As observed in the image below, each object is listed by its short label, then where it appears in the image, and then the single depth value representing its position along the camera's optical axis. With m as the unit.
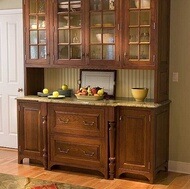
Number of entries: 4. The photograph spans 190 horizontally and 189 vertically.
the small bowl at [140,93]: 4.76
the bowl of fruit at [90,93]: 4.95
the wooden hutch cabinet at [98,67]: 4.61
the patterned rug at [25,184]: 2.90
